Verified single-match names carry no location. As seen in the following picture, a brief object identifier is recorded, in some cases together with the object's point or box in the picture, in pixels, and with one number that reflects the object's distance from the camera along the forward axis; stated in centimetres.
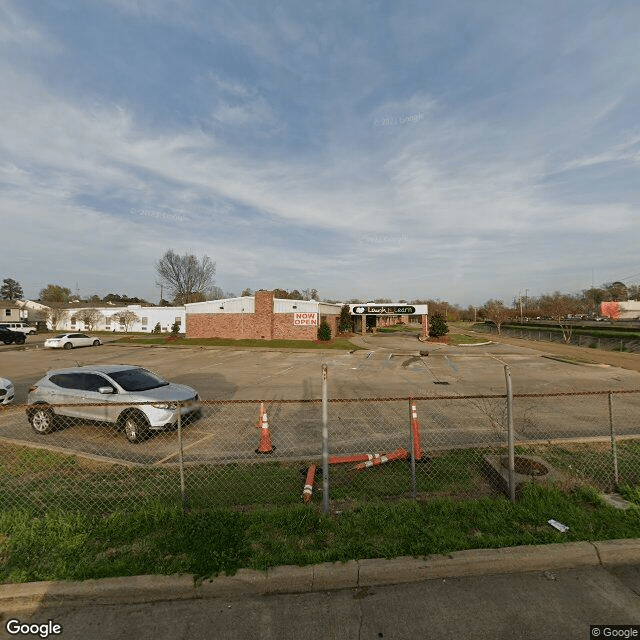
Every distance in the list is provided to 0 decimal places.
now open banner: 3522
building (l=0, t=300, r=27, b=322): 6324
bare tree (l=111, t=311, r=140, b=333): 5266
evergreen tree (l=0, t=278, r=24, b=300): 10788
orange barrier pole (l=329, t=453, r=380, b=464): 618
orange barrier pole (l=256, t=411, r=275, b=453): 711
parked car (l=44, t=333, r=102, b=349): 3064
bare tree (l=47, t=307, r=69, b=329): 5631
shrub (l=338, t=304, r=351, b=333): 4311
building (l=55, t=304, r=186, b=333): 5428
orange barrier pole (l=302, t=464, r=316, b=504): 485
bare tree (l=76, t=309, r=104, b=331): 5428
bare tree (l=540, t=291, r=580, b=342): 4179
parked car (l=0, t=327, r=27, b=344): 3509
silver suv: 771
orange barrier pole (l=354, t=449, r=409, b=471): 591
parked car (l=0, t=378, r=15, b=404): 1029
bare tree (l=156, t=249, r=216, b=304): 7169
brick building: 3538
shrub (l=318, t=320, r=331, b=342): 3466
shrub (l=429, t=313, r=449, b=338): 3856
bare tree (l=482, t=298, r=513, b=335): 6146
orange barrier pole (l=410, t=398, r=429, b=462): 597
